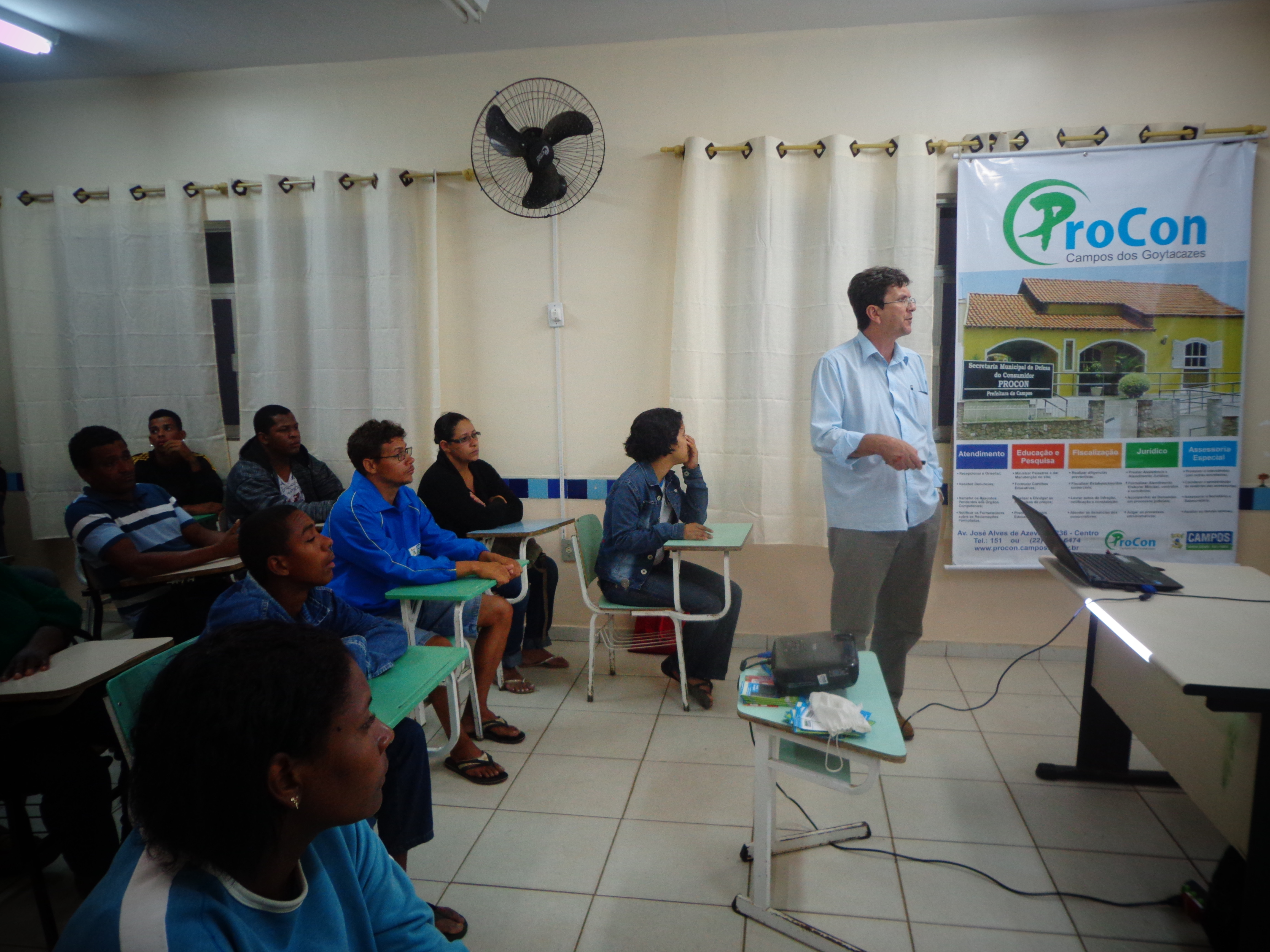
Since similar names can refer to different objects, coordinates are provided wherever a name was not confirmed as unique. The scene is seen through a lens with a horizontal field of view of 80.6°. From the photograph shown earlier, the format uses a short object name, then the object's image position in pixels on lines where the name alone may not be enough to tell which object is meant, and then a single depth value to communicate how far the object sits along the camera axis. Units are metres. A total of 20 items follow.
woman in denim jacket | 3.01
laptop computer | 1.98
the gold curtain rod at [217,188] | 3.61
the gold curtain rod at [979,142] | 3.08
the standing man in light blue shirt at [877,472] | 2.50
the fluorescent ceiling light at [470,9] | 2.87
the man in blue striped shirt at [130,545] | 2.49
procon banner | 3.12
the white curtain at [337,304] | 3.61
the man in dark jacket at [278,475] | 3.23
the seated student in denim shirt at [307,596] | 1.70
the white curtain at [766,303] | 3.29
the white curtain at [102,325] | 3.78
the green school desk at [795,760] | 1.56
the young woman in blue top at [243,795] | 0.70
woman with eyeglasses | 3.22
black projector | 1.73
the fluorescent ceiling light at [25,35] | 3.16
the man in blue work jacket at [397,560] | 2.39
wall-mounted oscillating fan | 3.26
